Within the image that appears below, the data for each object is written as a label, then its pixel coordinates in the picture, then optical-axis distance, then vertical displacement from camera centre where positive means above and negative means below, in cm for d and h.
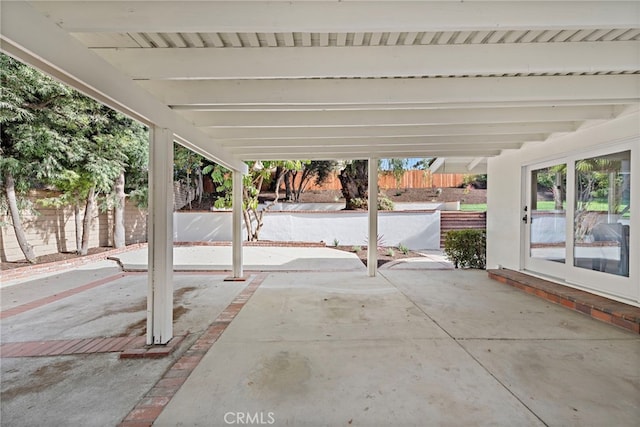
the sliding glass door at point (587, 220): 374 -17
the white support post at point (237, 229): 579 -42
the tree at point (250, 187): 947 +71
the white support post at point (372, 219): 589 -22
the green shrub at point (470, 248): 699 -95
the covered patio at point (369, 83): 184 +115
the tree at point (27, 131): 586 +164
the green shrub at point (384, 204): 1215 +18
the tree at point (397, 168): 1464 +207
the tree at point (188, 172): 1091 +159
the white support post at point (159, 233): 291 -26
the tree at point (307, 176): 1397 +167
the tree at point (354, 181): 1282 +119
